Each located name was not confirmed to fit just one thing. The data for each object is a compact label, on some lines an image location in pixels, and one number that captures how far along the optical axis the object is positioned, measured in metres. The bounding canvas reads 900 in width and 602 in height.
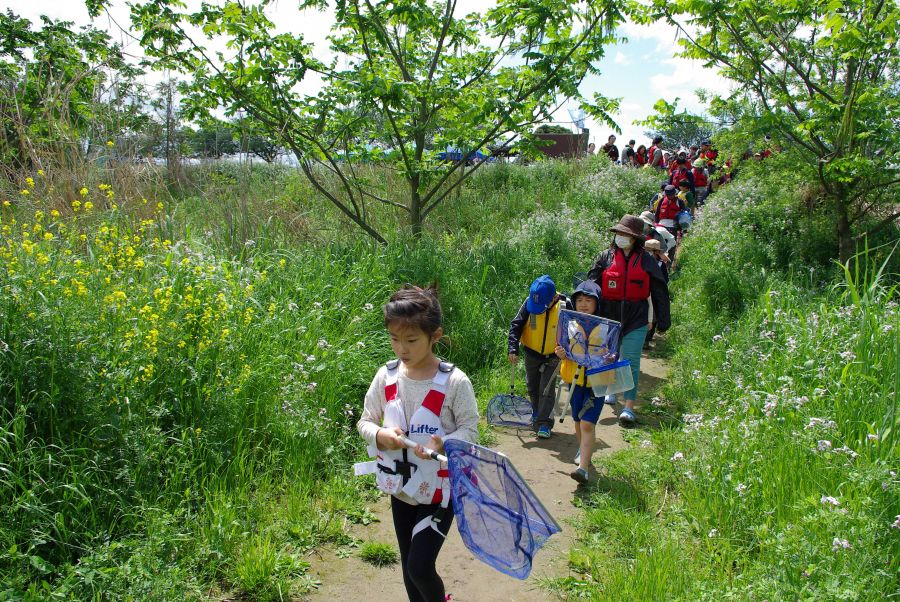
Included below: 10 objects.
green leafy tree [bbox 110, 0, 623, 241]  6.33
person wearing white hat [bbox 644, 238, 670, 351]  6.64
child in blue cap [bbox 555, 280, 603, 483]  4.45
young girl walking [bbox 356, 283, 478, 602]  2.47
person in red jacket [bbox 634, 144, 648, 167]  22.20
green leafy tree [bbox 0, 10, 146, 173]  5.50
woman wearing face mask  5.62
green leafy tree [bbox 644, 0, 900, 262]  6.96
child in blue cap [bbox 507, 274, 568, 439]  5.10
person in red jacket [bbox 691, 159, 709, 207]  16.56
